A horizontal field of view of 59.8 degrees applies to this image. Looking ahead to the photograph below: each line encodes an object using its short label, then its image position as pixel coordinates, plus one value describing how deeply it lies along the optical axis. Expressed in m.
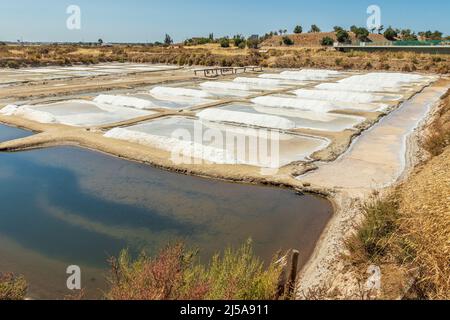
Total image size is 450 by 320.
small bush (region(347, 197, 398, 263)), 5.83
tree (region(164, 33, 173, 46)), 114.56
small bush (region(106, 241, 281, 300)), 4.19
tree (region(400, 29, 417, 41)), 87.70
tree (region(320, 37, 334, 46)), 75.44
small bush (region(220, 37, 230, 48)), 73.61
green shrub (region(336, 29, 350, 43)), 82.19
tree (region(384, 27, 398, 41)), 91.06
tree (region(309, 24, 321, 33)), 101.16
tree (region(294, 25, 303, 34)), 101.00
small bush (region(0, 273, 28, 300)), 4.97
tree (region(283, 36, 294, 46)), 87.46
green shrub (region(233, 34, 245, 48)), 73.81
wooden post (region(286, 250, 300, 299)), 4.92
